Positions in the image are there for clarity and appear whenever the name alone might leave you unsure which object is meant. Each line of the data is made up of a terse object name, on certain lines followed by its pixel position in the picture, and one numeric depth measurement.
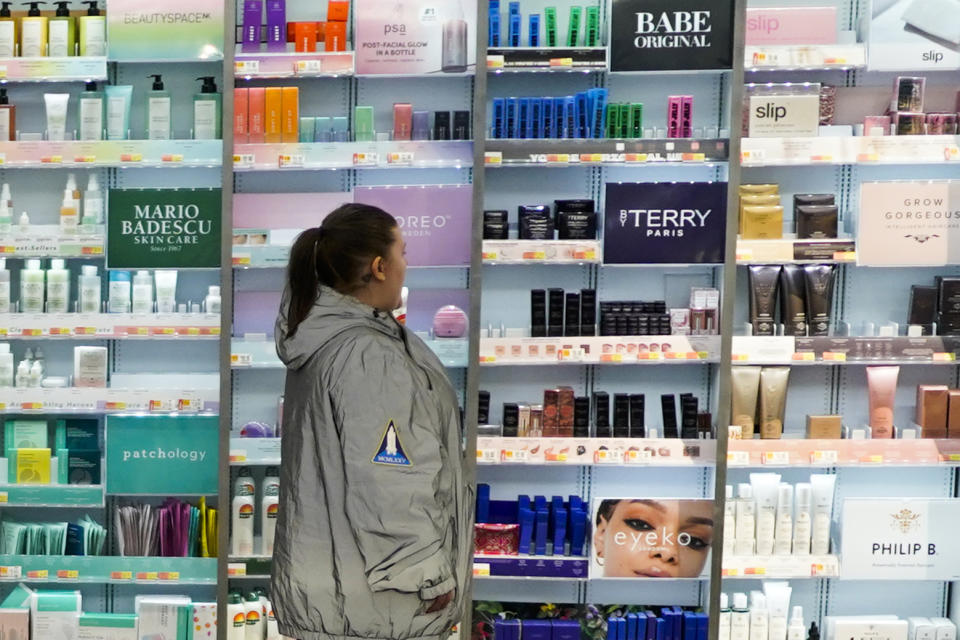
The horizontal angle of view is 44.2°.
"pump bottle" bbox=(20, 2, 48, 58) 4.59
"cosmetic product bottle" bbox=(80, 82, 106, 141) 4.61
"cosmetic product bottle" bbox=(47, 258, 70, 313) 4.60
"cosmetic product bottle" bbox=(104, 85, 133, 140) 4.62
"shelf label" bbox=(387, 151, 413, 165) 4.47
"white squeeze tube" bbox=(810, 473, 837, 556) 4.61
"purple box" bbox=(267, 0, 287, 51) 4.49
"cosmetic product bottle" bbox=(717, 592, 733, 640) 4.65
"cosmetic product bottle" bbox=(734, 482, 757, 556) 4.58
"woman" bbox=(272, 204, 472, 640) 2.48
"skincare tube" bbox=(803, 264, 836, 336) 4.54
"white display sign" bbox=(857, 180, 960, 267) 4.54
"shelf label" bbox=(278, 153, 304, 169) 4.47
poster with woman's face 4.60
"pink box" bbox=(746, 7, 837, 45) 4.58
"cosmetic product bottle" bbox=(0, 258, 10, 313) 4.59
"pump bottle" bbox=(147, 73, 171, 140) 4.60
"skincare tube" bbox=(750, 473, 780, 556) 4.59
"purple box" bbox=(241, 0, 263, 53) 4.52
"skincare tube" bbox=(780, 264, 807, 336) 4.56
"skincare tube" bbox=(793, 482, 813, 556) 4.61
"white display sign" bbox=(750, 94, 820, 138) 4.51
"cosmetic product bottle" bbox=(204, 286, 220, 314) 4.63
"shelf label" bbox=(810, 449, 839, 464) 4.54
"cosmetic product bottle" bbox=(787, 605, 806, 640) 4.64
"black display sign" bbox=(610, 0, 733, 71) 4.43
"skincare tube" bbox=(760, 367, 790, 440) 4.58
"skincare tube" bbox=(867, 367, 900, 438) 4.60
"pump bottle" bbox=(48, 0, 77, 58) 4.59
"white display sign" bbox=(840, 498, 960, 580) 4.67
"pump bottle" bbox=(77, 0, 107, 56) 4.62
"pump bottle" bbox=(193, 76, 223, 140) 4.58
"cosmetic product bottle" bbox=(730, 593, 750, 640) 4.66
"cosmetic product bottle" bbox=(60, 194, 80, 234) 4.62
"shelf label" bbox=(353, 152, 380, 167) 4.48
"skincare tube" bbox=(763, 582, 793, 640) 4.69
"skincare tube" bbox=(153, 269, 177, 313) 4.63
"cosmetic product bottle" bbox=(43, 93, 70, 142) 4.64
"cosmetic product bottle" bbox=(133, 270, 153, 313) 4.62
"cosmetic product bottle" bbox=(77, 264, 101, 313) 4.62
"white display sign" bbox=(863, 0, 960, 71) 4.55
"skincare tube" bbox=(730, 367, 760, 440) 4.58
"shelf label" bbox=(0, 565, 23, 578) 4.67
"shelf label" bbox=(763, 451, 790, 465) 4.53
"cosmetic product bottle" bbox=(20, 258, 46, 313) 4.60
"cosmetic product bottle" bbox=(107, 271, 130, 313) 4.62
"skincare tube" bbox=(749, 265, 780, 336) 4.58
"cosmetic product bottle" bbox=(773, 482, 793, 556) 4.57
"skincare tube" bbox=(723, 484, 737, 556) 4.60
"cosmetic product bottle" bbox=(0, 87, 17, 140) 4.63
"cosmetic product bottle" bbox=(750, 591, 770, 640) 4.66
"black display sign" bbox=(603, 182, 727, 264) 4.52
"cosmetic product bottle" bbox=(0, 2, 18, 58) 4.62
